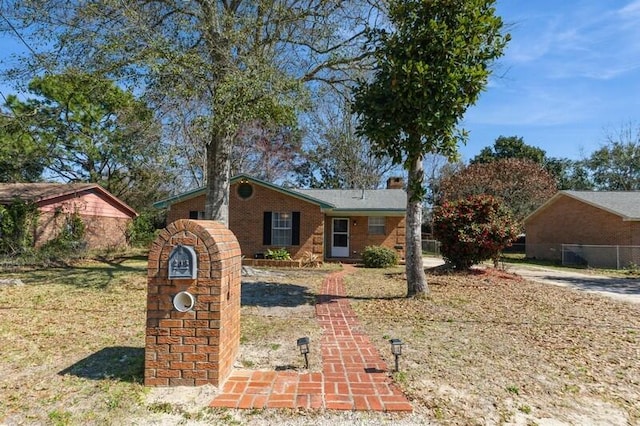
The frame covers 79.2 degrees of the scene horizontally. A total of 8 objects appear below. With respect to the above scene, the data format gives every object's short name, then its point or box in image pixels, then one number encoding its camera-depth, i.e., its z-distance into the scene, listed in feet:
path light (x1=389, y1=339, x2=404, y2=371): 13.66
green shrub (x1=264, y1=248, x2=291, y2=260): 53.78
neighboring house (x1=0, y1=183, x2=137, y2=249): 54.75
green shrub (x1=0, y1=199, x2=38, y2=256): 49.34
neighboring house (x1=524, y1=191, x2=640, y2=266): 61.31
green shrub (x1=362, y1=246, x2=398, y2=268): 53.26
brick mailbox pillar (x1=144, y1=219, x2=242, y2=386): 12.40
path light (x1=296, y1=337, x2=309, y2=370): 13.96
